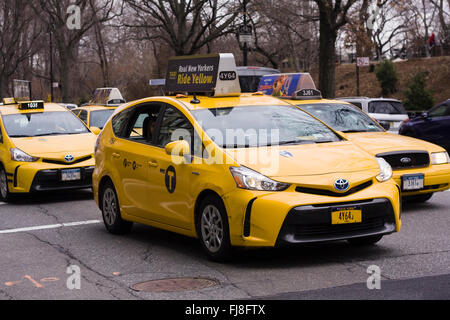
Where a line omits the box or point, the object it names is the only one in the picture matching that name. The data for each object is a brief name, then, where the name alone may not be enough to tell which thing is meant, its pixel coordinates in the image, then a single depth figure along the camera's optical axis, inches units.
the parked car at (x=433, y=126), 754.8
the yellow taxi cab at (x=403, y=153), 451.8
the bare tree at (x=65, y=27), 1940.2
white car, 894.4
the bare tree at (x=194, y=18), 1610.5
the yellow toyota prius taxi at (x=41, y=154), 546.3
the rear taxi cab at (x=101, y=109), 781.3
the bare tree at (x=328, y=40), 1131.9
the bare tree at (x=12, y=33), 2199.8
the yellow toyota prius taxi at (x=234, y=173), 299.0
